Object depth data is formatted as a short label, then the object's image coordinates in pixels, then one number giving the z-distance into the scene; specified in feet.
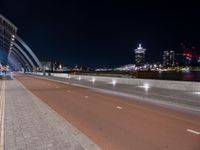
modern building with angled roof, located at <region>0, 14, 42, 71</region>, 132.24
